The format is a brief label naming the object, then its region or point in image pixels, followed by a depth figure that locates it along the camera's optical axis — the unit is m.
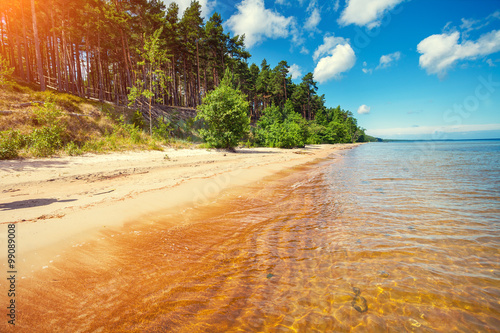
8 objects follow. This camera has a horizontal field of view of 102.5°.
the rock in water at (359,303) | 2.42
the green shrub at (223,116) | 21.69
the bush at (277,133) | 32.31
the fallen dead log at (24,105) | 15.86
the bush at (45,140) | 11.52
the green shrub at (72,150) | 12.65
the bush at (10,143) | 10.09
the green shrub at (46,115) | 14.43
